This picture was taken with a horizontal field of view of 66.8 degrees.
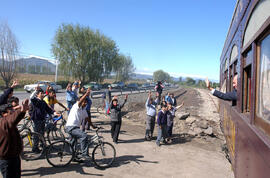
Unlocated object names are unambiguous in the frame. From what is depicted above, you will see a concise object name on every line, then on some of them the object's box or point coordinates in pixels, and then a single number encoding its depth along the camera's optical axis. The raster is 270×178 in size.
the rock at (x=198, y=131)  9.07
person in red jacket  3.04
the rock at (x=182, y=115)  10.98
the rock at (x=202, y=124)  9.58
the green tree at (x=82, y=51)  34.62
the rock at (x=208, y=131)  8.90
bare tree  24.80
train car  2.00
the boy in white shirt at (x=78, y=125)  4.76
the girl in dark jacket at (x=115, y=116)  7.11
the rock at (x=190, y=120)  10.45
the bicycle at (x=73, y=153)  4.80
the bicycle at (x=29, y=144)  5.13
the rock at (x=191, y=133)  9.01
